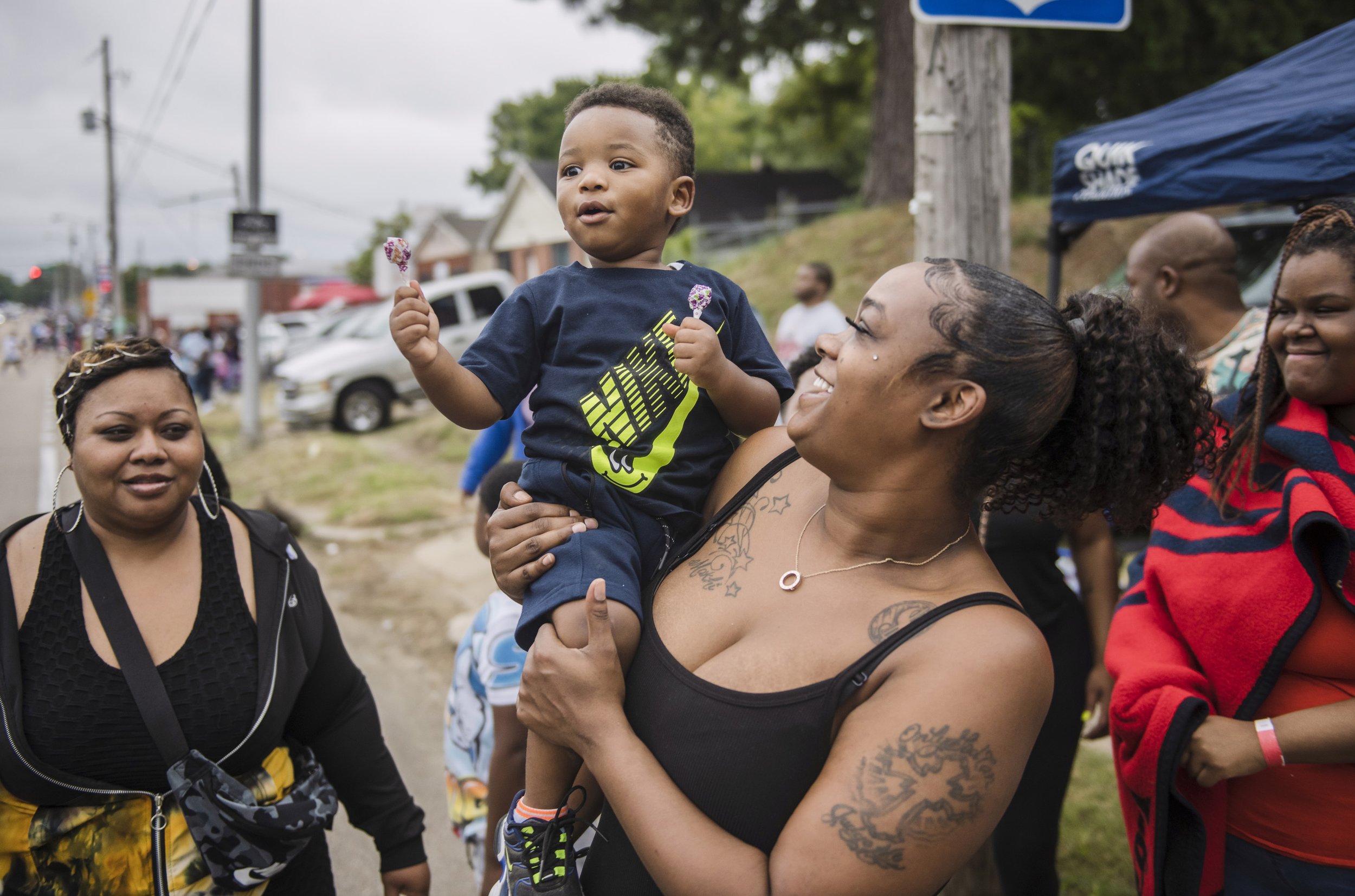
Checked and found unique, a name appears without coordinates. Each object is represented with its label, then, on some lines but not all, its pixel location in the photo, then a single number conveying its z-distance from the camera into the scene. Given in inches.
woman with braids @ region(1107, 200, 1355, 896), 75.3
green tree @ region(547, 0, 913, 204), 550.9
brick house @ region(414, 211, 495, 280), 1621.6
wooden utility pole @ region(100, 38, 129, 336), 1113.4
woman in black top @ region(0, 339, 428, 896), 82.5
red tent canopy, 1807.3
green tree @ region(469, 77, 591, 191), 1863.9
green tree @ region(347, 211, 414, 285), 2170.3
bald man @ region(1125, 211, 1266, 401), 140.1
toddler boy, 70.9
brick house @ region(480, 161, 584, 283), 1198.9
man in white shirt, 298.5
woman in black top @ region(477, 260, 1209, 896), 55.6
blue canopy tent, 128.0
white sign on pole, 516.4
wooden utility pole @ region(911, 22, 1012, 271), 109.0
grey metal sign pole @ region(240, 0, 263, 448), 526.6
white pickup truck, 539.2
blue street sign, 105.3
